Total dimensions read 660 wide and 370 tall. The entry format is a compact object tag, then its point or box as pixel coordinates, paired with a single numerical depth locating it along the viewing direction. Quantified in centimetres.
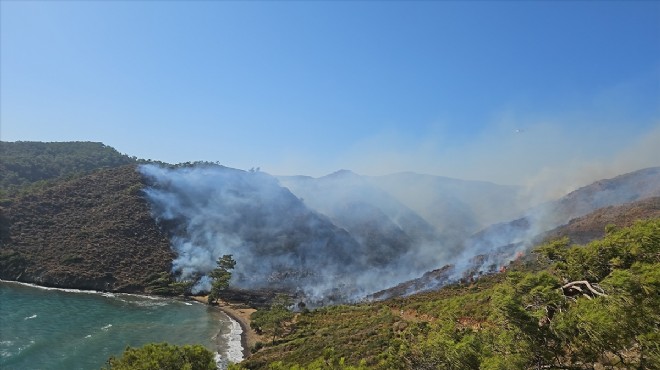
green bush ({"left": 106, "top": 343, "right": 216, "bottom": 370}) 1798
